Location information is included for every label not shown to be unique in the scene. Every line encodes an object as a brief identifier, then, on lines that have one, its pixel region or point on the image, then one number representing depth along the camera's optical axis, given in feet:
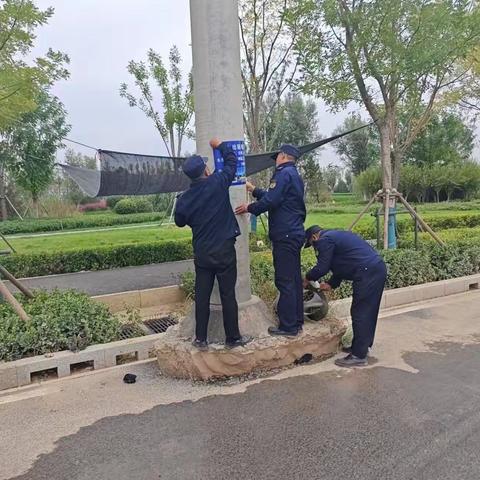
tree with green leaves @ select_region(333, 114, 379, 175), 111.48
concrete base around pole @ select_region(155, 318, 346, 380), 11.97
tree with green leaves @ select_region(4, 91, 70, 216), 82.07
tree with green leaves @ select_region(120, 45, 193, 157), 60.03
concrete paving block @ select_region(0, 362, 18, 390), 11.93
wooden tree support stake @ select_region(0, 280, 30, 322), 13.74
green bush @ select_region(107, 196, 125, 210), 99.87
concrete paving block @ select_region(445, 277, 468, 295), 20.66
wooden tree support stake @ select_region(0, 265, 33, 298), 16.16
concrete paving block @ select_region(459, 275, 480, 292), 21.24
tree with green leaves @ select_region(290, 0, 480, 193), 22.82
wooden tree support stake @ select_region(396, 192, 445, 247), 22.59
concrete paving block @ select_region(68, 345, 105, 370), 12.87
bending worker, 12.86
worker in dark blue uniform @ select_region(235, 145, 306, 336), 12.62
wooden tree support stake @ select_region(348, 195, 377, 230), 23.67
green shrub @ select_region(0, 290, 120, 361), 12.76
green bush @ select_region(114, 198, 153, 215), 88.48
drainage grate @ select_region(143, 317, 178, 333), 16.98
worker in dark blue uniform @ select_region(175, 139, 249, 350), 11.73
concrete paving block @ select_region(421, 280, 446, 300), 19.92
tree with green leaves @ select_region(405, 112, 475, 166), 93.15
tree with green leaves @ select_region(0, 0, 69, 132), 20.47
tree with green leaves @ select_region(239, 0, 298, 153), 36.42
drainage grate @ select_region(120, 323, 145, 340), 14.98
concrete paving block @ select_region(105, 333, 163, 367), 13.43
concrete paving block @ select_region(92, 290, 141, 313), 19.32
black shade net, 21.76
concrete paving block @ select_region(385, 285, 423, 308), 18.88
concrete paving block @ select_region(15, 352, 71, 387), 12.18
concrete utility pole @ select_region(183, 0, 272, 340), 12.80
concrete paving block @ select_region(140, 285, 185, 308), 20.29
